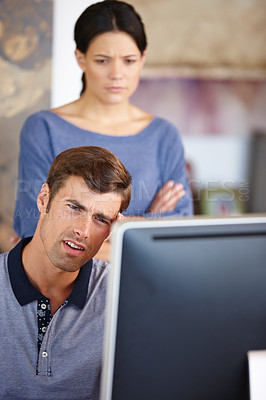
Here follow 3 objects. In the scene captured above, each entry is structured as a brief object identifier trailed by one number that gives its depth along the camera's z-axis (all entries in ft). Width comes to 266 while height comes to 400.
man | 8.53
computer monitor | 7.36
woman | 9.01
